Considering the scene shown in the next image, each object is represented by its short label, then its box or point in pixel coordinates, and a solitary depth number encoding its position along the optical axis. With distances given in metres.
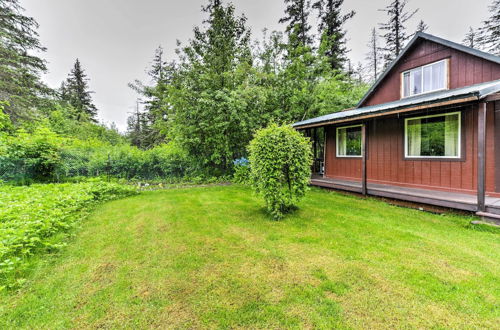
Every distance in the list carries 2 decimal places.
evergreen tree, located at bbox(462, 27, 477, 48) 18.20
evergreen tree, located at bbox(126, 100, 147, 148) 21.93
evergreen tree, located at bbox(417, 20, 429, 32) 18.68
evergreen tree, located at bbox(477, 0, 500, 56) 16.38
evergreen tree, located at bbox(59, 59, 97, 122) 21.77
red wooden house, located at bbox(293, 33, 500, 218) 4.81
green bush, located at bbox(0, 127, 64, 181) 7.58
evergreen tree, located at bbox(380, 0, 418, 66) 16.92
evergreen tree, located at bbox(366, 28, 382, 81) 20.21
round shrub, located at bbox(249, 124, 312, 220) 4.32
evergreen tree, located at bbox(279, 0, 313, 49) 16.23
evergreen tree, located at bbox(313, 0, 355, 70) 16.06
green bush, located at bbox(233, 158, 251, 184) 9.15
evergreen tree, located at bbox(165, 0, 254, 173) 9.53
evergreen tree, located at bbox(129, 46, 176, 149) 19.73
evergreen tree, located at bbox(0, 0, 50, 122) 11.23
